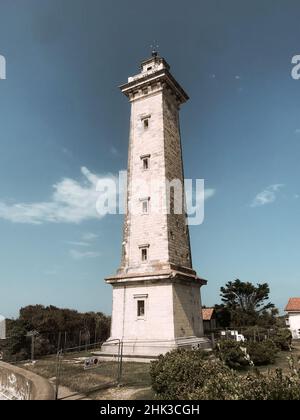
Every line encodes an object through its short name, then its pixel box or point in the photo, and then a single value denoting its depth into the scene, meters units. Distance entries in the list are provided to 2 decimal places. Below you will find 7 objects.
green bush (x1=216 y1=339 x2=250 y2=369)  14.52
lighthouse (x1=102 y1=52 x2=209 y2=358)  17.88
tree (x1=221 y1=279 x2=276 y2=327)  43.66
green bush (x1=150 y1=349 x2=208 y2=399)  8.61
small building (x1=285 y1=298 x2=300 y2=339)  41.56
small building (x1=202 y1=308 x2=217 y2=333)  40.88
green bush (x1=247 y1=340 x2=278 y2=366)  15.96
